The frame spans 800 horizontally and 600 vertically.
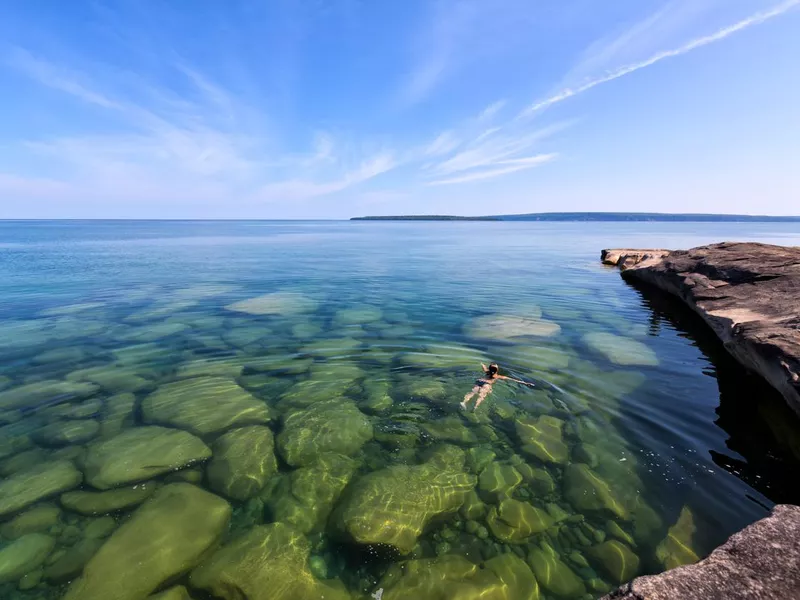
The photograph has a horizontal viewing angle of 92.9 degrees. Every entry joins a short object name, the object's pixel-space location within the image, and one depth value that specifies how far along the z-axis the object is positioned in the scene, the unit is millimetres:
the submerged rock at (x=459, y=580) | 4469
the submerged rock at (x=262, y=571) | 4449
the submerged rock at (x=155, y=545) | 4473
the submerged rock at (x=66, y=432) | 7223
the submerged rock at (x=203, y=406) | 7953
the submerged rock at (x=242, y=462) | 6199
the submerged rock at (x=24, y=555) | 4621
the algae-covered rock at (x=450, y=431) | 7446
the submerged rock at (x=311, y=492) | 5578
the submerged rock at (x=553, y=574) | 4559
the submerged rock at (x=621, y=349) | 11107
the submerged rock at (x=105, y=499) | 5652
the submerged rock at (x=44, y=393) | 8617
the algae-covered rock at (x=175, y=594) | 4340
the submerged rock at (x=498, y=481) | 6074
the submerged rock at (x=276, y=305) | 17000
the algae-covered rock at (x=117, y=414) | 7637
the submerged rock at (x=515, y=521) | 5352
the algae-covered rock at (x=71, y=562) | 4625
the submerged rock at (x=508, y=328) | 13539
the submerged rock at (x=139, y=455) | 6270
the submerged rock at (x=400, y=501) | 5246
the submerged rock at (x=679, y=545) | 4820
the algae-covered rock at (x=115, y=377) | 9500
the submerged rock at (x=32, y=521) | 5172
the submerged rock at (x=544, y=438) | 6969
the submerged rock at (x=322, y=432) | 7062
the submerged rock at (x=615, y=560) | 4723
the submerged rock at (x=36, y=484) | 5691
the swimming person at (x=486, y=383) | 8864
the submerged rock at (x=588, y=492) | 5758
